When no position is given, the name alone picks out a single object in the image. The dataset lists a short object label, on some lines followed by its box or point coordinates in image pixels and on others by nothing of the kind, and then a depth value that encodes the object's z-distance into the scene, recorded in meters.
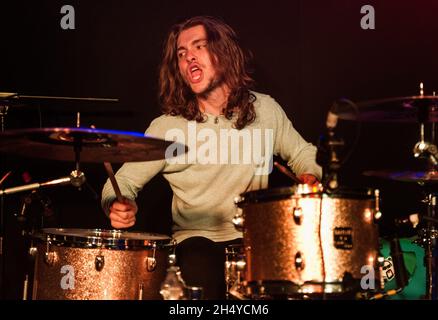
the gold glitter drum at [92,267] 3.20
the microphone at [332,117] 2.77
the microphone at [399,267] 3.43
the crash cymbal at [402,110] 3.12
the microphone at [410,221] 3.33
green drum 4.04
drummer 3.70
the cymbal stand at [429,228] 3.43
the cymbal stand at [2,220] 3.74
